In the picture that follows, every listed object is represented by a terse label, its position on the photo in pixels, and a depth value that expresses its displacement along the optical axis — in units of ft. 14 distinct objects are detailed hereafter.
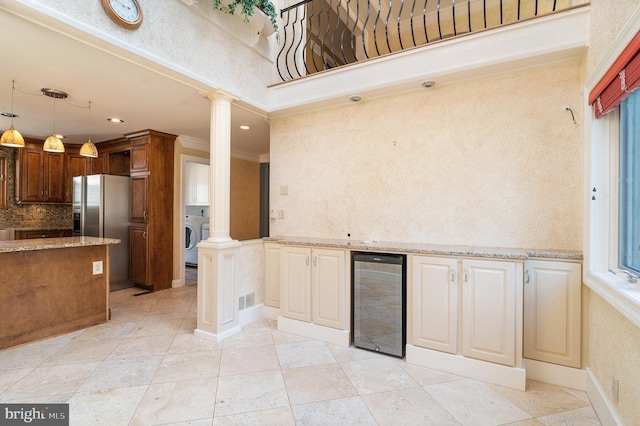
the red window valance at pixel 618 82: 4.45
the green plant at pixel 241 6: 9.27
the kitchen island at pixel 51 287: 8.99
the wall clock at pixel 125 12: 6.91
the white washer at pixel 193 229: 21.72
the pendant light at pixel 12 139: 9.51
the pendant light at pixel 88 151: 11.68
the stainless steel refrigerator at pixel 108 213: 15.51
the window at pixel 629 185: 5.40
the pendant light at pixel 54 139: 10.05
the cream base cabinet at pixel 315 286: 9.41
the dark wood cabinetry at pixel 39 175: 16.96
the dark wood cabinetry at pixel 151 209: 15.34
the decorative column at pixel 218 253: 9.71
